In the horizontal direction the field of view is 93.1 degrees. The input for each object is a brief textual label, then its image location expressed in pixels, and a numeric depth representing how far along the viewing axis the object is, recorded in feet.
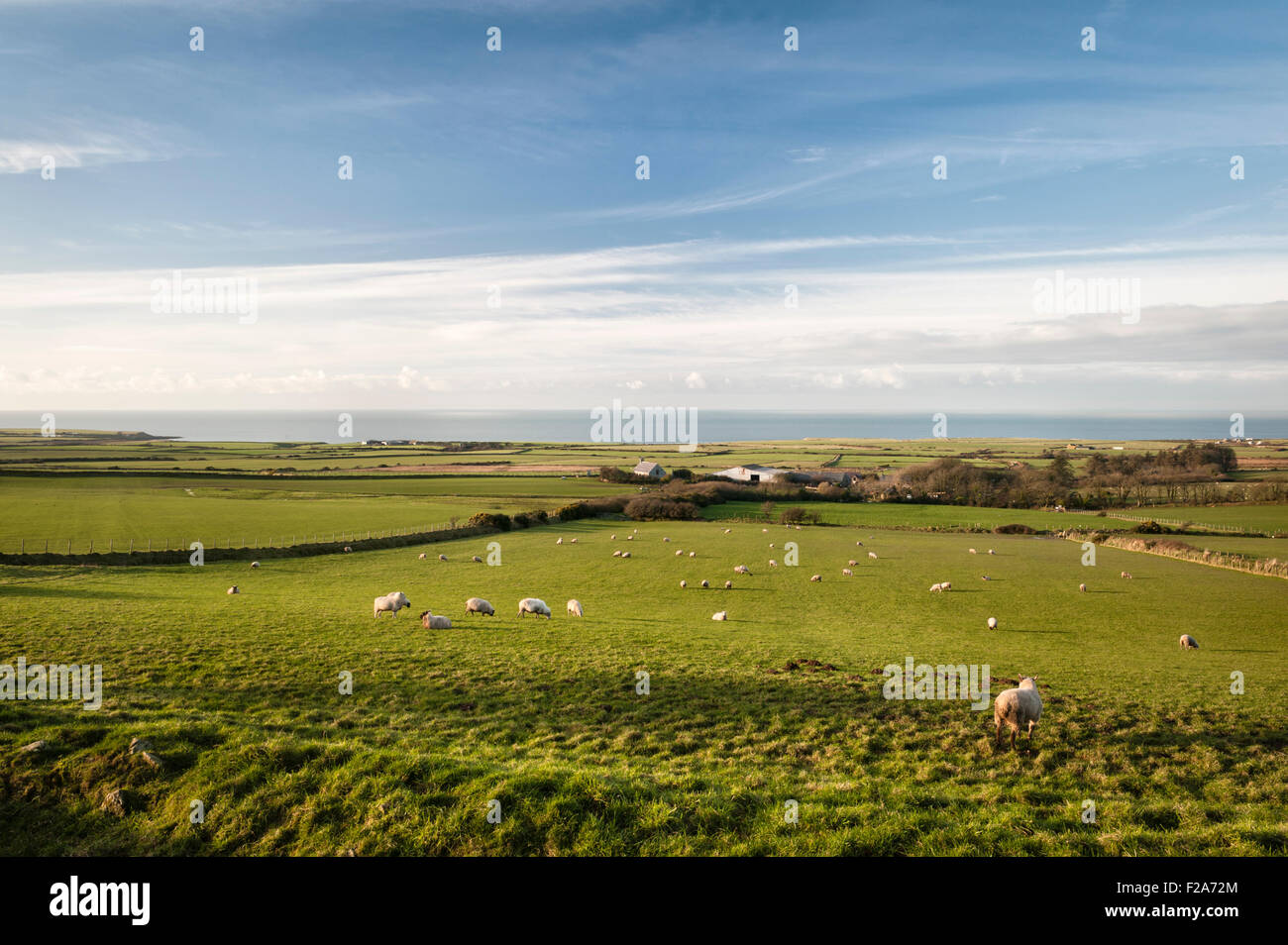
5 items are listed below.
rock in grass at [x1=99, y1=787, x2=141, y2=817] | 31.50
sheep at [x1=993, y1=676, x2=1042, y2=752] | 40.88
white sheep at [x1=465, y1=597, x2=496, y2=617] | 86.74
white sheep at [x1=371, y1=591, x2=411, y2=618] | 84.64
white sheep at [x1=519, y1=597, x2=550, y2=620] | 88.28
